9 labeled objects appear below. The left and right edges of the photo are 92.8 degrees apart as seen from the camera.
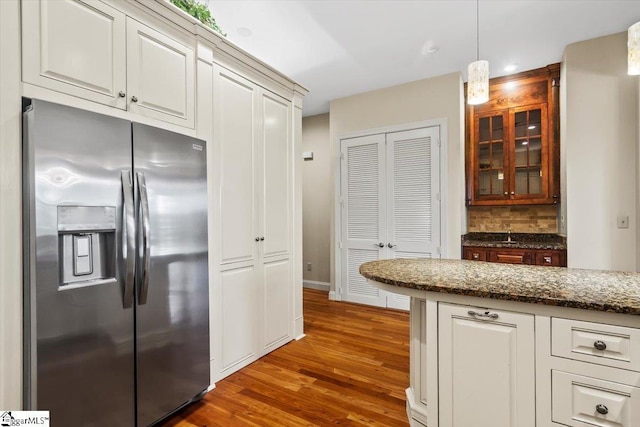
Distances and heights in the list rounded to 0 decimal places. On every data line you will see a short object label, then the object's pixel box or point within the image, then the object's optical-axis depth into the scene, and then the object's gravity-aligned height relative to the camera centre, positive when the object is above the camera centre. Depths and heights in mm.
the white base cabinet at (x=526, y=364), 1224 -684
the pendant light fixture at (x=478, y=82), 2045 +875
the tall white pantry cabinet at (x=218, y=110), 1487 +663
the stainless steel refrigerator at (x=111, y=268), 1336 -281
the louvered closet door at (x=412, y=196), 3803 +212
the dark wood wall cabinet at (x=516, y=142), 3564 +858
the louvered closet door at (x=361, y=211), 4176 +20
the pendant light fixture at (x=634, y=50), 1521 +808
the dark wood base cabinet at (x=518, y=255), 3207 -493
